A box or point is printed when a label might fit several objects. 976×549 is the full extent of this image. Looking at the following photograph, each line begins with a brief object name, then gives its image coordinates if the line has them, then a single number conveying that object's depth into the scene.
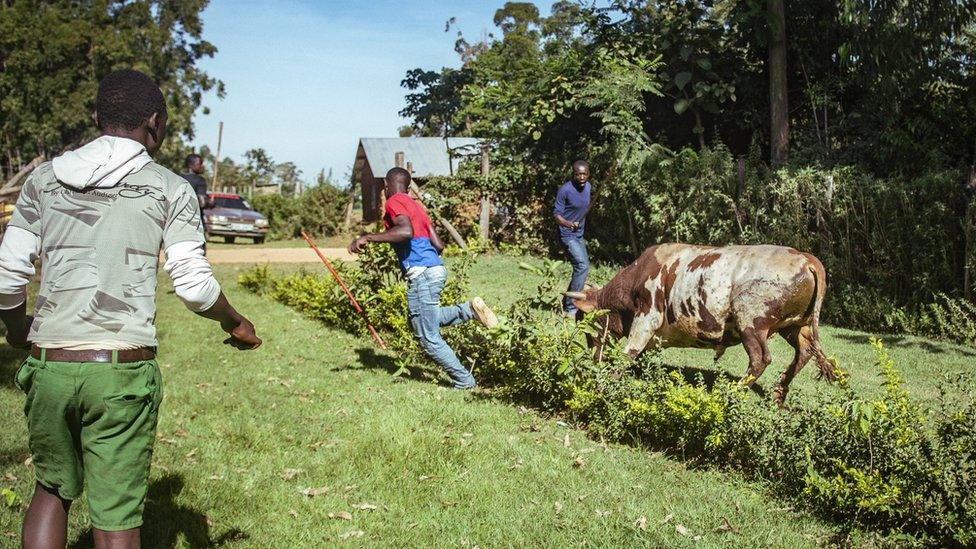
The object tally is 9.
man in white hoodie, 2.92
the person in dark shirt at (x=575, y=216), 10.90
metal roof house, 34.88
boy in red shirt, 7.44
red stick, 9.63
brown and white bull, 6.84
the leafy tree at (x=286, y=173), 69.56
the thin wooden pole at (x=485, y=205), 19.28
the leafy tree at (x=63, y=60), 40.00
